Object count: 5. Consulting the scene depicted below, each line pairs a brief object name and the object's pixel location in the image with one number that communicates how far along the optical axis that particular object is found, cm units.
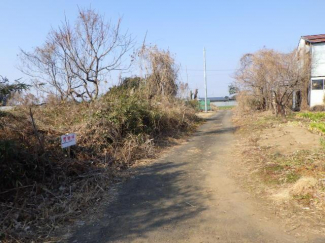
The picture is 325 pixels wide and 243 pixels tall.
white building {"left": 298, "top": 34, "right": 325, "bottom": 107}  2202
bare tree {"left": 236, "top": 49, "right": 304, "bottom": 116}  1781
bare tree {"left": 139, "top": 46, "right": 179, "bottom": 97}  1577
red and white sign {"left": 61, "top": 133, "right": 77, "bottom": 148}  630
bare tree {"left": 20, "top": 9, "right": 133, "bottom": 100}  1295
